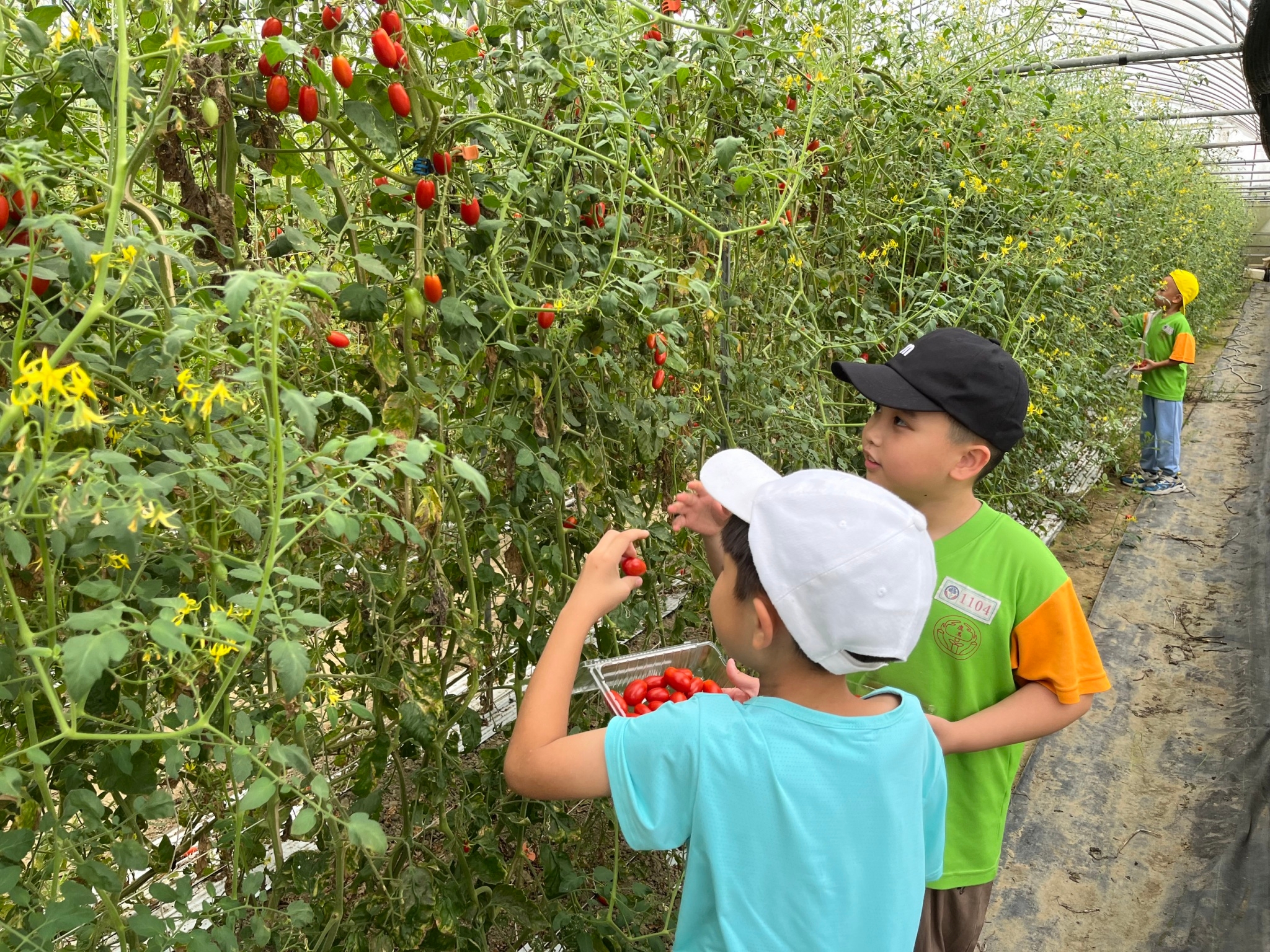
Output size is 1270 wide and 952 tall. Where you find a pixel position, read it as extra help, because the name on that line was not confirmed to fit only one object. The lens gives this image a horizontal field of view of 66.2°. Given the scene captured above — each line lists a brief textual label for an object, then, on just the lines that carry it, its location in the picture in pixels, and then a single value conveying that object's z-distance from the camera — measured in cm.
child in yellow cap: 545
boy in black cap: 135
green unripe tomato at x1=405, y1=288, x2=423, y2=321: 117
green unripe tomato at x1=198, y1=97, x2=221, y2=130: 90
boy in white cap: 90
